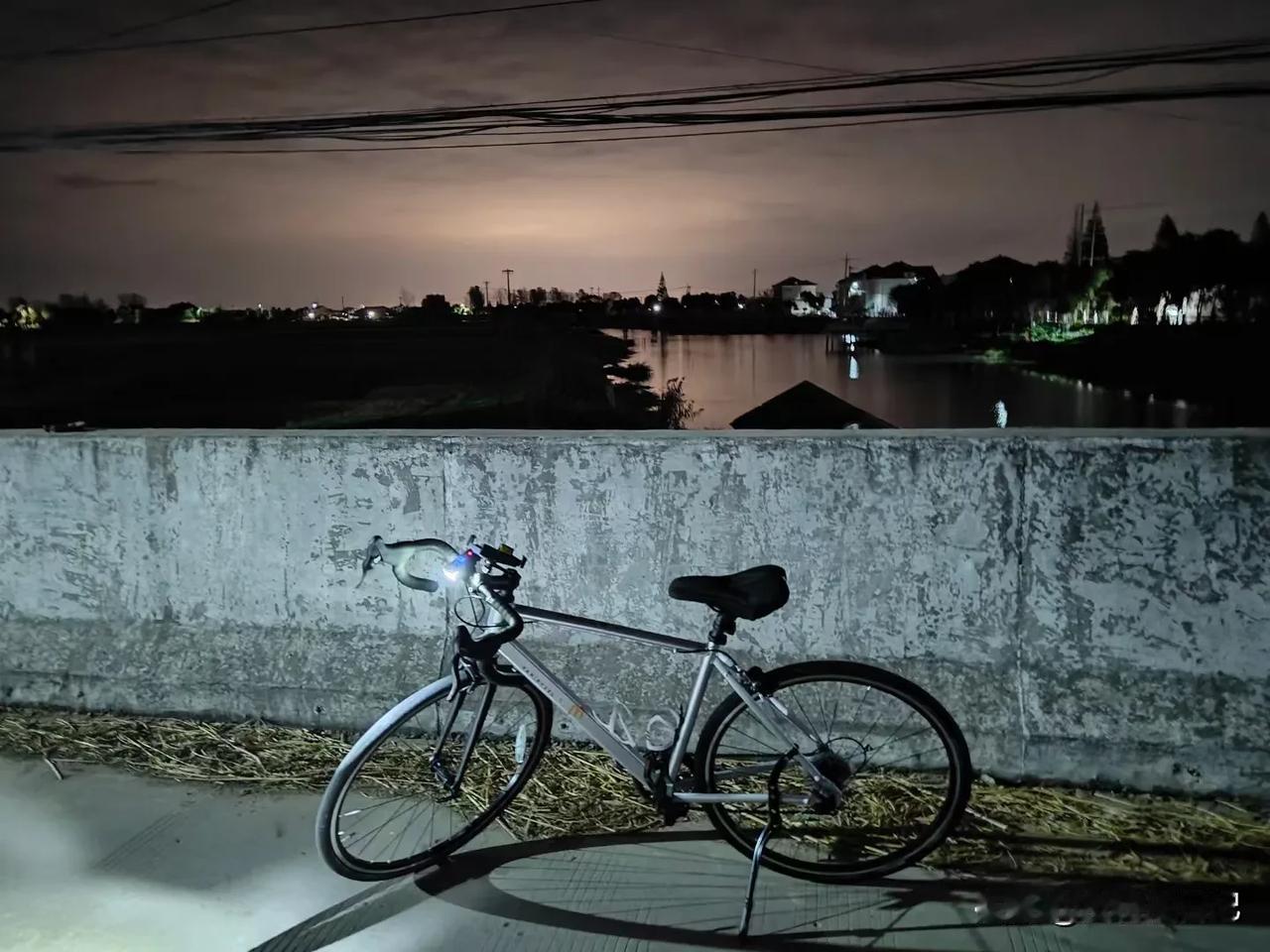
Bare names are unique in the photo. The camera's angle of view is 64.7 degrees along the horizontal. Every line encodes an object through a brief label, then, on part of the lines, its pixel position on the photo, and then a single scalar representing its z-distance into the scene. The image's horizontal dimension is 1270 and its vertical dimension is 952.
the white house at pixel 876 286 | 173.91
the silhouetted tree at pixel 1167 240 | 98.99
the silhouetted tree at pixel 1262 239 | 86.06
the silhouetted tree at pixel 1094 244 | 138.12
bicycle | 3.33
